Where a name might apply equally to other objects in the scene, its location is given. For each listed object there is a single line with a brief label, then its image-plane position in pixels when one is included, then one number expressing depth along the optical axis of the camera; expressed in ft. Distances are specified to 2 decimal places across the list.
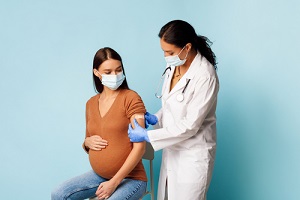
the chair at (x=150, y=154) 7.98
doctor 6.61
